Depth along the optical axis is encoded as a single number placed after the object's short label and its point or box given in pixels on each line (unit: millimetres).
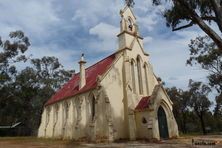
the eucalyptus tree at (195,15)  8068
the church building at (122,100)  16918
